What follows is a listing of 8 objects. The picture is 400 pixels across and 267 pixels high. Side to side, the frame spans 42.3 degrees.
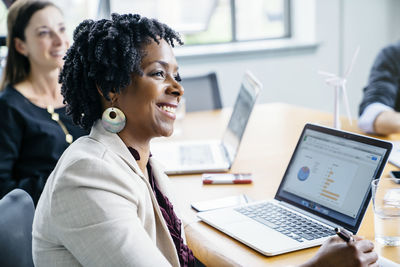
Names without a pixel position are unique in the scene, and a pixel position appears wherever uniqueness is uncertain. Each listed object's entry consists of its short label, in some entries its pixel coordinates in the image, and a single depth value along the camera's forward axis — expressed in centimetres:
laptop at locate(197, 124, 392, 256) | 113
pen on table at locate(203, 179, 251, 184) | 160
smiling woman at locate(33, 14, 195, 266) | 91
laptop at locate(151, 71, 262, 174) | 177
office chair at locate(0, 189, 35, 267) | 113
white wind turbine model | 195
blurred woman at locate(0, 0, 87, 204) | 192
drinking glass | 109
